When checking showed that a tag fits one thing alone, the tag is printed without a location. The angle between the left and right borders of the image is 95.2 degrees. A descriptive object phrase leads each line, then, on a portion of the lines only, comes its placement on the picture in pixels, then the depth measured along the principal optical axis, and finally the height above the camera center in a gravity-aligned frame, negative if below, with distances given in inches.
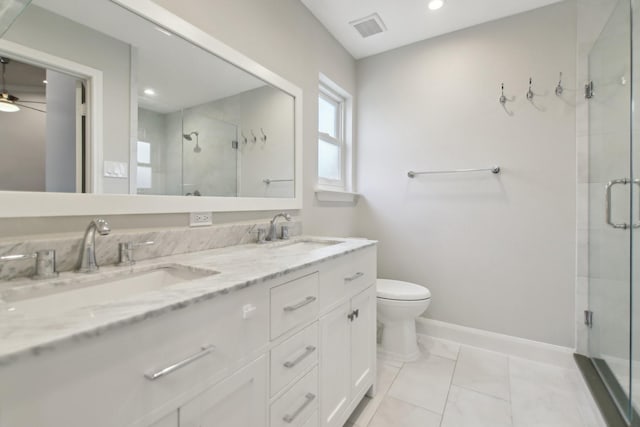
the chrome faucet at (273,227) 65.7 -3.2
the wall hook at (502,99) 80.9 +31.8
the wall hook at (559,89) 74.8 +32.0
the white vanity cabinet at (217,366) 18.0 -13.2
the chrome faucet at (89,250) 34.9 -4.4
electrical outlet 50.5 -1.0
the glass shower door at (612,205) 59.2 +1.9
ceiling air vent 81.6 +54.7
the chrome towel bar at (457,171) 81.8 +12.8
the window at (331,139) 93.7 +25.0
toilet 75.5 -26.8
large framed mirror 32.9 +14.4
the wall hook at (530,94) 77.8 +31.9
